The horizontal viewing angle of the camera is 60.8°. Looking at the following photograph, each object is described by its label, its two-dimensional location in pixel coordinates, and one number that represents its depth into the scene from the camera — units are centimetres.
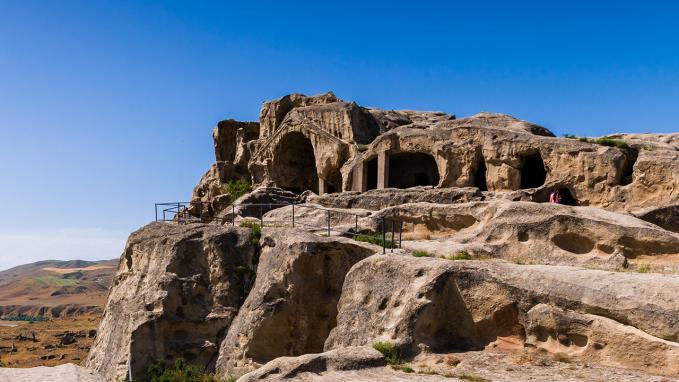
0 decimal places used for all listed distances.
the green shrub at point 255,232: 1859
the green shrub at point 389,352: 973
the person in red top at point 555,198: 2012
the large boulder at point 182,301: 1766
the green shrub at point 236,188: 3391
